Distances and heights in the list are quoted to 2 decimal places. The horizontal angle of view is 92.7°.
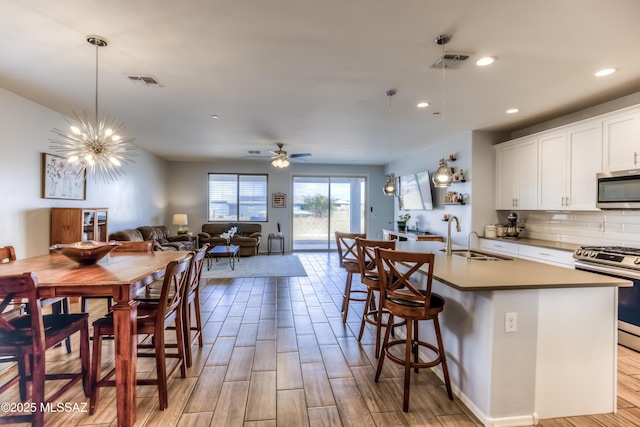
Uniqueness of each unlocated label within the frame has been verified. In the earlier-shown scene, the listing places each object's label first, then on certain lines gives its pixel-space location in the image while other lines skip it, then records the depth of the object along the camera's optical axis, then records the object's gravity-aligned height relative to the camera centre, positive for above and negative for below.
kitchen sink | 2.79 -0.41
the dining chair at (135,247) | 3.21 -0.39
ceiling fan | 5.81 +1.00
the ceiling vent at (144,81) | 3.07 +1.34
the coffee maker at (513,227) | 4.79 -0.21
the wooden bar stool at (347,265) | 3.46 -0.60
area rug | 6.03 -1.24
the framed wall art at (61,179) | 4.10 +0.44
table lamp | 8.16 -0.28
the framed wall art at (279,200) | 9.20 +0.35
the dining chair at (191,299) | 2.50 -0.77
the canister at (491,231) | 5.05 -0.29
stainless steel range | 2.89 -0.59
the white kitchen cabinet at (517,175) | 4.43 +0.60
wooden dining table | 1.80 -0.50
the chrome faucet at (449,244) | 2.93 -0.30
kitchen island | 1.90 -0.85
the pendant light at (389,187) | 4.73 +0.40
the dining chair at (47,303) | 2.25 -0.72
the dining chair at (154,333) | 2.00 -0.82
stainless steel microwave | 3.14 +0.27
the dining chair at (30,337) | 1.63 -0.76
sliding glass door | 9.39 +0.03
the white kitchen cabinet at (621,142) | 3.16 +0.79
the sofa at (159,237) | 5.78 -0.59
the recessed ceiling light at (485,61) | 2.65 +1.35
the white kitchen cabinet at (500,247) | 4.41 -0.50
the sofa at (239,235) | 8.25 -0.69
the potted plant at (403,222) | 7.61 -0.24
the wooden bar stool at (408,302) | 2.04 -0.64
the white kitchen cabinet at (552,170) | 3.98 +0.59
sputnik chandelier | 2.50 +0.61
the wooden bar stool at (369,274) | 2.72 -0.61
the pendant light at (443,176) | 3.04 +0.37
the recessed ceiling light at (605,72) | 2.85 +1.36
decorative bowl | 2.22 -0.31
